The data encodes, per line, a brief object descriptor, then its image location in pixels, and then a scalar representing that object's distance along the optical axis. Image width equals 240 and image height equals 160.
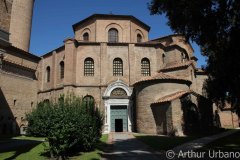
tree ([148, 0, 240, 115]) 8.31
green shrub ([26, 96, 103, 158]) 7.83
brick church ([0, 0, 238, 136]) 17.66
